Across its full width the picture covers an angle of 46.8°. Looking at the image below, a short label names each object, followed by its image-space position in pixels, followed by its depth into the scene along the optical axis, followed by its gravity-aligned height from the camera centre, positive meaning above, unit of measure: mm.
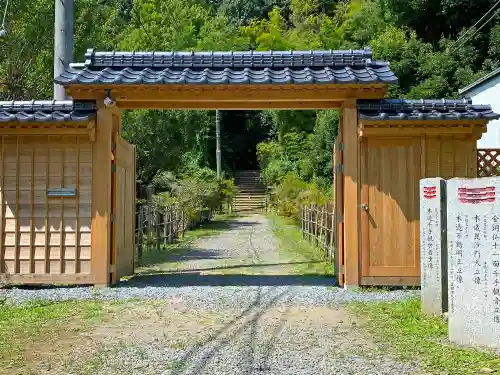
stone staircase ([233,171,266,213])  36875 +903
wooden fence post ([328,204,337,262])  12428 -886
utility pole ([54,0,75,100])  10117 +2980
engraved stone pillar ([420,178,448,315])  6461 -514
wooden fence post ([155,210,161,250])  15697 -636
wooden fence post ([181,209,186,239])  20491 -476
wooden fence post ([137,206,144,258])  13154 -646
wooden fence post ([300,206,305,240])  19672 -544
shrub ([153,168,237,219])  22328 +666
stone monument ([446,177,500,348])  5035 -537
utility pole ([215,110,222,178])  34400 +3986
